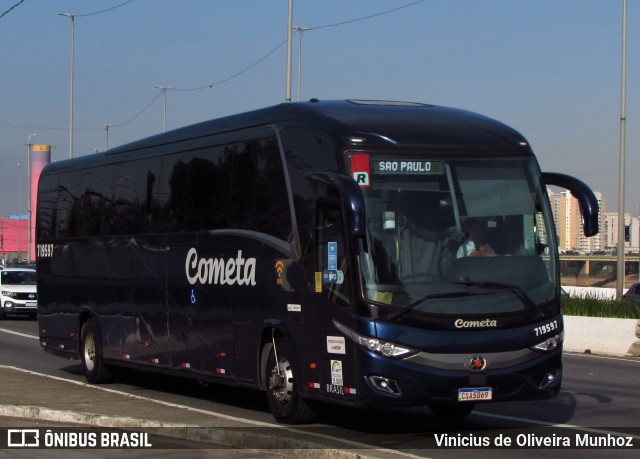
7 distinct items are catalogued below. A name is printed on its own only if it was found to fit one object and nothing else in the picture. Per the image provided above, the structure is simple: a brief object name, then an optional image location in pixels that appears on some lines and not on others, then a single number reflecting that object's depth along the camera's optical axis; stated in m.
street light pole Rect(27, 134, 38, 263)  89.56
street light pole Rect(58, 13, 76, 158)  53.76
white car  36.98
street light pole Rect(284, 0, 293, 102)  34.22
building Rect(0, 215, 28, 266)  176.50
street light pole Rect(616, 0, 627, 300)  32.12
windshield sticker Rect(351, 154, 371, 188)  10.40
